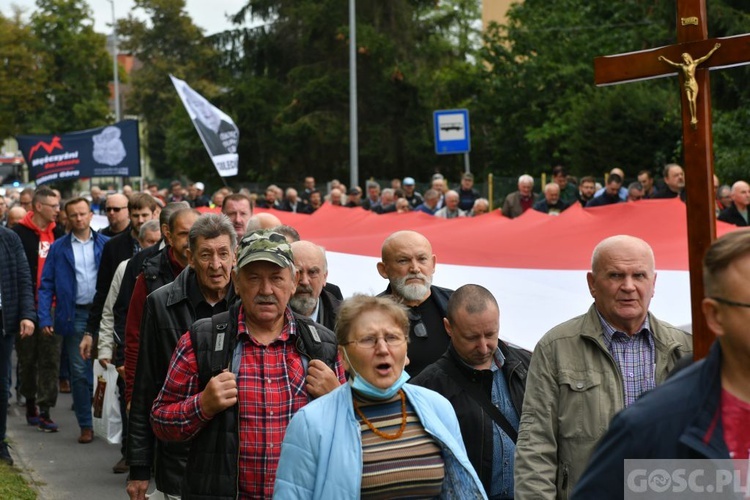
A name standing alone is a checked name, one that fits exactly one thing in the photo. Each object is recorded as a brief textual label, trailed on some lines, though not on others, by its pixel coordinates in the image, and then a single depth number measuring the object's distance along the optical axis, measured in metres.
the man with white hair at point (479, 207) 17.12
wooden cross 5.28
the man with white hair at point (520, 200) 16.89
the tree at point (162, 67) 67.62
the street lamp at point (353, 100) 30.09
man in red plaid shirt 4.69
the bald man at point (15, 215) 15.16
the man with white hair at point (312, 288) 6.27
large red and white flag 8.51
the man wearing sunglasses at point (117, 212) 10.79
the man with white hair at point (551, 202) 15.78
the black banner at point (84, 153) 19.67
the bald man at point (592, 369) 4.71
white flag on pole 17.84
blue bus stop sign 21.12
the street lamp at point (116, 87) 61.50
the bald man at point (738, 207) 12.99
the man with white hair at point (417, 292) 6.11
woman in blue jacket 3.91
